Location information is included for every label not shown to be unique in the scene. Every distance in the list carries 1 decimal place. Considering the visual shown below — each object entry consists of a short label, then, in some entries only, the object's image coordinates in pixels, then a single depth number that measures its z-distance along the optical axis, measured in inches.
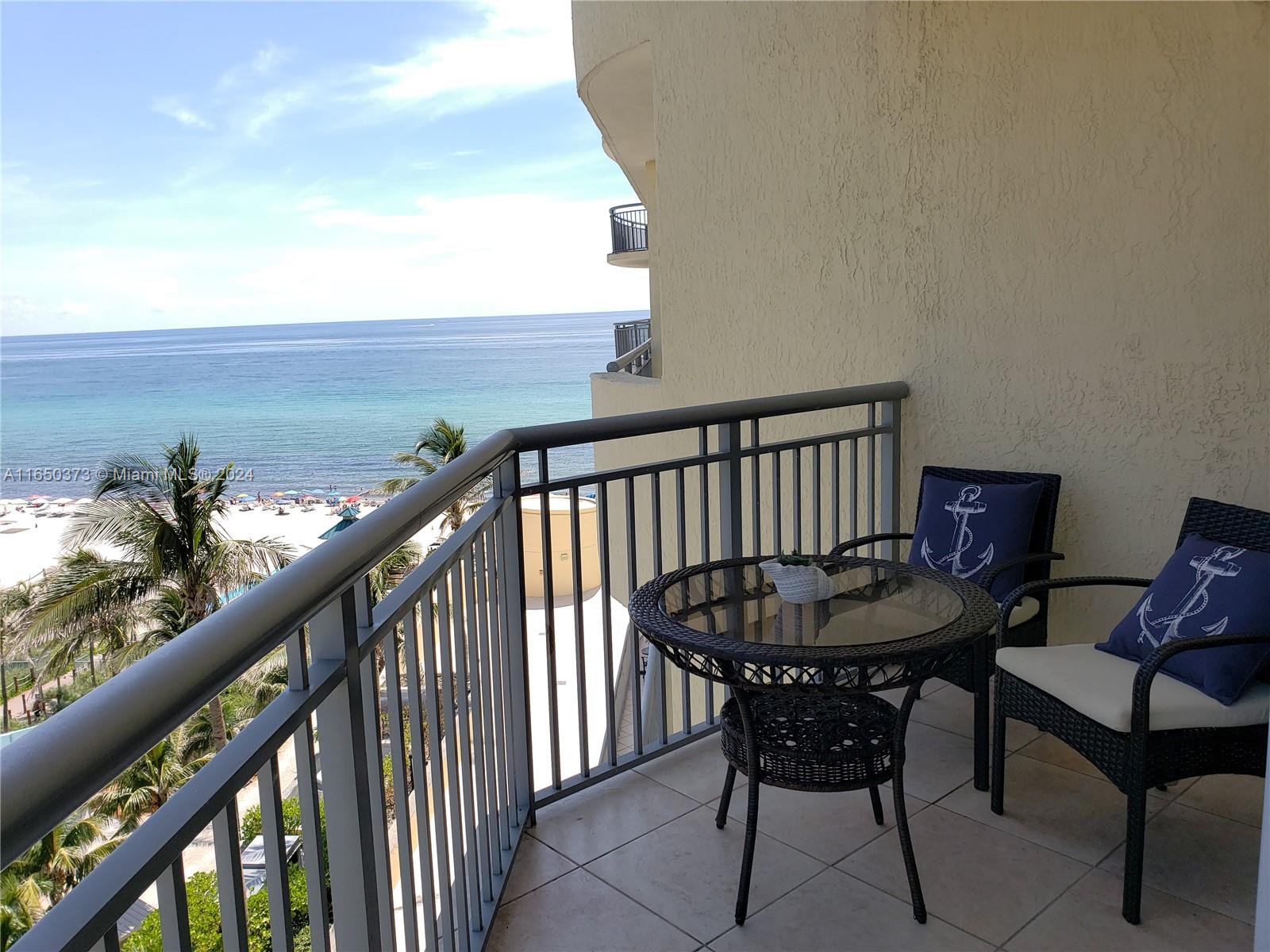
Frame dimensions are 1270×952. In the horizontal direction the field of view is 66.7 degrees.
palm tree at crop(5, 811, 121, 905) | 427.8
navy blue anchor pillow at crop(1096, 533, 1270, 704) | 92.0
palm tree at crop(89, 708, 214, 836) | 488.1
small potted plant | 98.8
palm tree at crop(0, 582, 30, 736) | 519.2
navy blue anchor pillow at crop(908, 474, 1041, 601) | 136.2
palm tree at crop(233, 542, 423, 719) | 482.9
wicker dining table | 85.1
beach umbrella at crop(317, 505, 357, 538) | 1127.2
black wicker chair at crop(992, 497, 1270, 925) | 88.7
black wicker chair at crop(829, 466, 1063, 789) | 115.8
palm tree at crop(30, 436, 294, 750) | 530.3
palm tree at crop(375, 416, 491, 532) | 765.9
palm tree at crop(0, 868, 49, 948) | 390.0
